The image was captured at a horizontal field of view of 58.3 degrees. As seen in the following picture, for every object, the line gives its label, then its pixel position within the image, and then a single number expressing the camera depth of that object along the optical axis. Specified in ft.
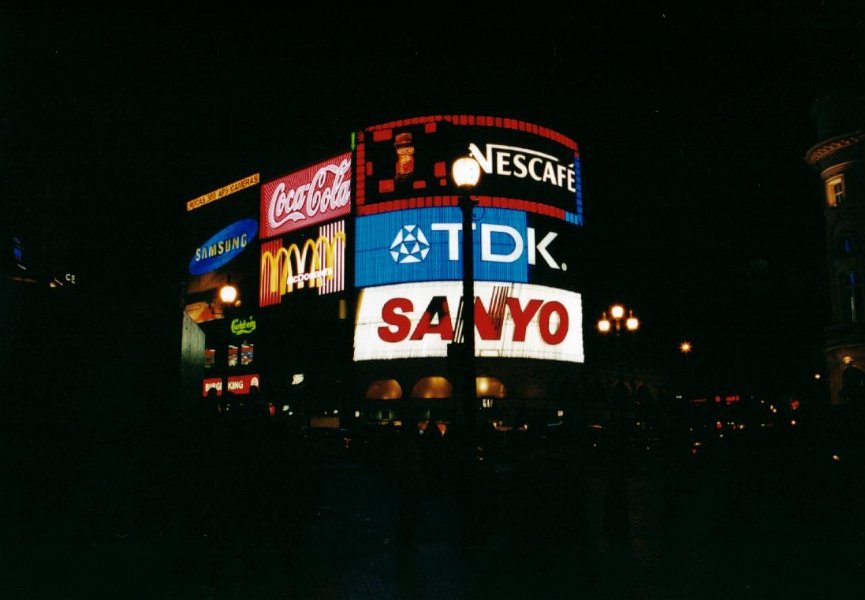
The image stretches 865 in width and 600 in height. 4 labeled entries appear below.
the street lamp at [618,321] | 82.99
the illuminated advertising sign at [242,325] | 198.39
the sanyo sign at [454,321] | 161.38
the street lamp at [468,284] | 37.86
